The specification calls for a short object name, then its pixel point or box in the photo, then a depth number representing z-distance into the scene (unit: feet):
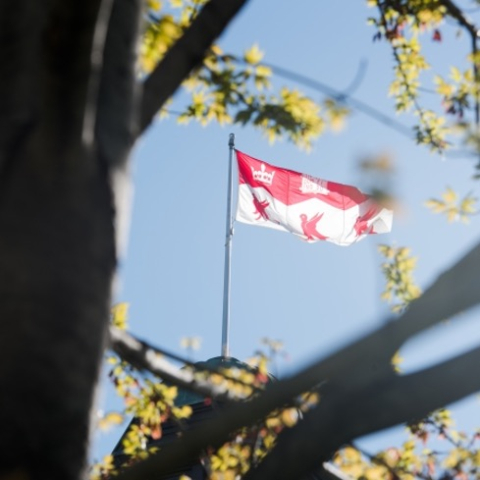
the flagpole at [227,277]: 55.06
